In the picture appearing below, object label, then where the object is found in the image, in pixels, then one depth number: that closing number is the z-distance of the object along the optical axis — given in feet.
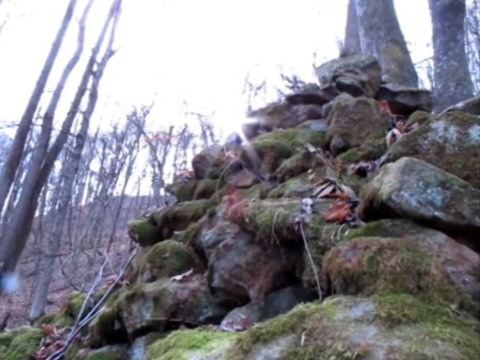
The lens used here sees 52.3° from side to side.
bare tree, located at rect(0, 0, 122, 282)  21.63
